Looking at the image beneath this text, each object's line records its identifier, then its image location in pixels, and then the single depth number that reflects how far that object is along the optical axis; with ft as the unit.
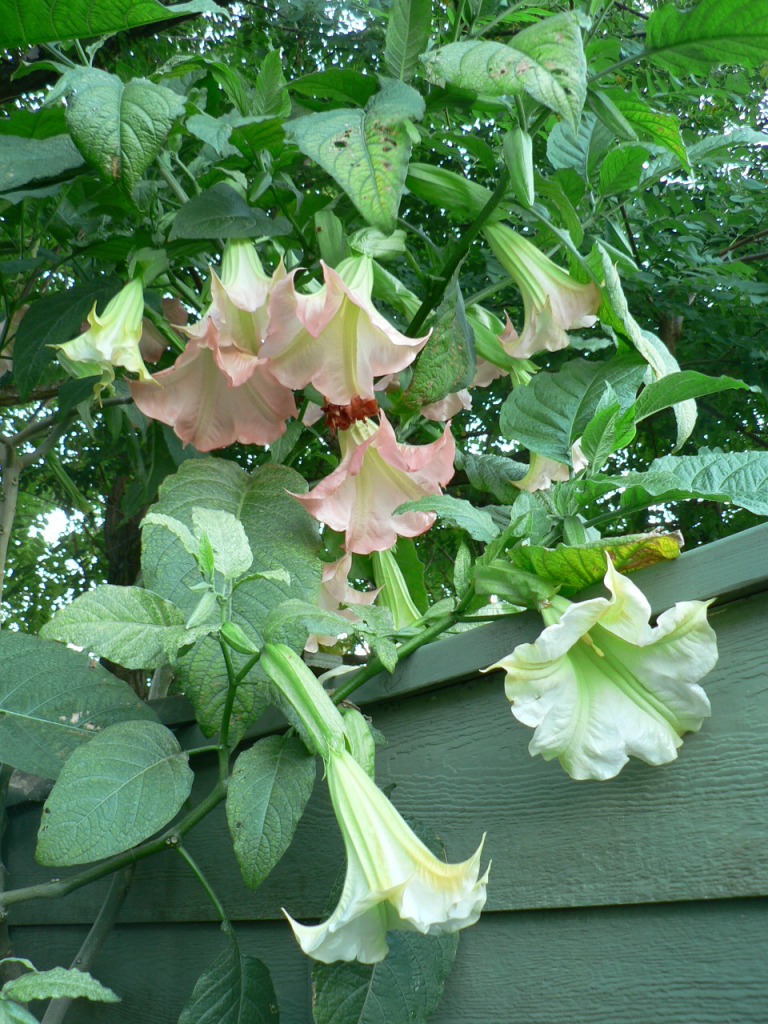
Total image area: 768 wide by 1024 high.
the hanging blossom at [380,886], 1.48
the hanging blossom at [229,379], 2.45
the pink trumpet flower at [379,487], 2.41
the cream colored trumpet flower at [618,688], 1.59
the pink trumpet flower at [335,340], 2.26
